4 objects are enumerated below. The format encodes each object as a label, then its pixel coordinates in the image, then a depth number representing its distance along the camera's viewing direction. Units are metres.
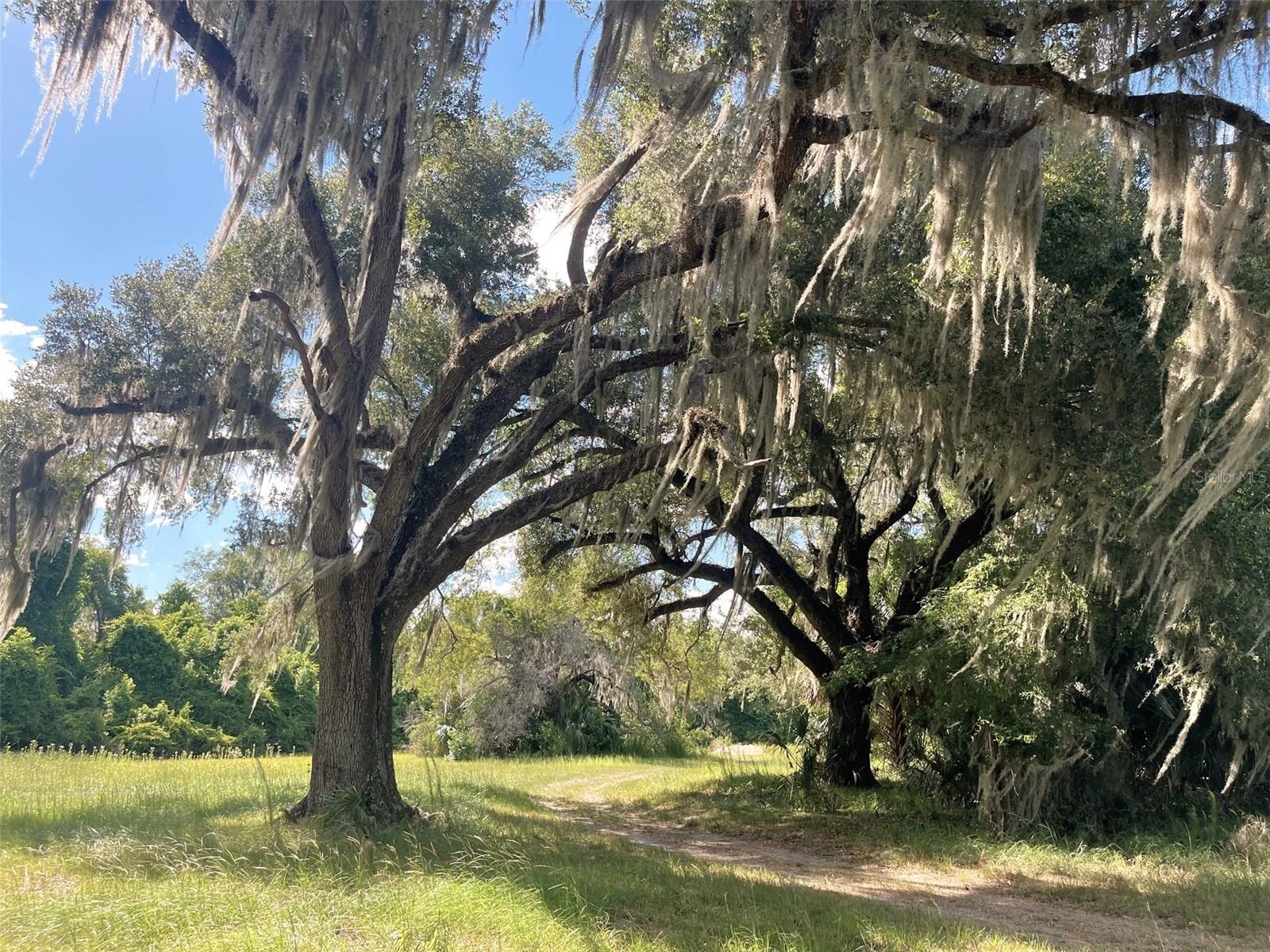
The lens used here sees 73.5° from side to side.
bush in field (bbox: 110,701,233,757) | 20.91
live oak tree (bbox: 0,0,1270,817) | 5.42
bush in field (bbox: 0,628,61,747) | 18.73
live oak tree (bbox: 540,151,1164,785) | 7.22
